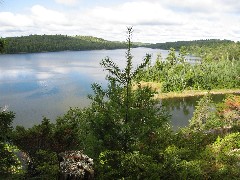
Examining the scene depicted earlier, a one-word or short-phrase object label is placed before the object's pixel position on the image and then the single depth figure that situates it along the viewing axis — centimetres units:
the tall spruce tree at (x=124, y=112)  907
